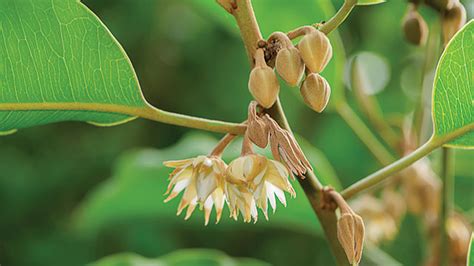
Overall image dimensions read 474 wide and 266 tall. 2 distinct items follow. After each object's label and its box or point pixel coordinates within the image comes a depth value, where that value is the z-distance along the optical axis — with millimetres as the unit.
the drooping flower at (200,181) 324
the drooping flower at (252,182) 318
